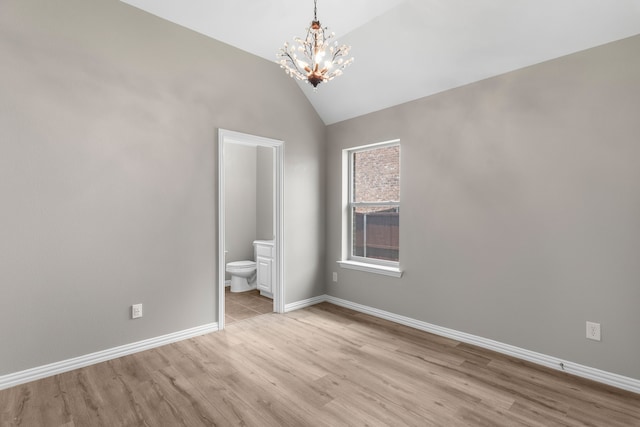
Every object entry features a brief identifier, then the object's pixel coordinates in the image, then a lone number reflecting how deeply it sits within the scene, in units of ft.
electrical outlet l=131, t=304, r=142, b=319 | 9.68
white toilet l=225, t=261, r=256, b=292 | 16.74
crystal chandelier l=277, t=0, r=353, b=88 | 6.92
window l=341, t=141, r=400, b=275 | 12.91
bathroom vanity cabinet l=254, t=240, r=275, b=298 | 15.10
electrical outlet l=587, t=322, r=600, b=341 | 8.18
